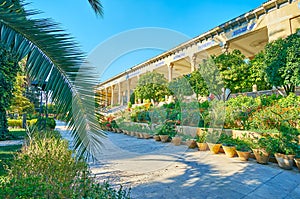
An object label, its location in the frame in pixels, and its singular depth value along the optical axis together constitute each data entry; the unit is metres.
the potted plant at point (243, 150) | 4.37
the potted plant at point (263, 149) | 4.05
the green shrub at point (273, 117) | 5.15
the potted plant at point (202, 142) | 5.57
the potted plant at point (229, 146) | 4.68
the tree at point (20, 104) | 10.99
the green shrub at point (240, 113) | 6.41
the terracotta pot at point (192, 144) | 5.99
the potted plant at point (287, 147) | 3.73
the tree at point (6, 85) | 6.57
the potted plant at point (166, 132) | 7.43
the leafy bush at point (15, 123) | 14.93
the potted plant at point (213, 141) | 5.13
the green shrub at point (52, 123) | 12.07
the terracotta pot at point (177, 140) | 6.64
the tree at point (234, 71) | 9.62
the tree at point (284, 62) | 6.66
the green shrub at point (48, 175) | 1.68
